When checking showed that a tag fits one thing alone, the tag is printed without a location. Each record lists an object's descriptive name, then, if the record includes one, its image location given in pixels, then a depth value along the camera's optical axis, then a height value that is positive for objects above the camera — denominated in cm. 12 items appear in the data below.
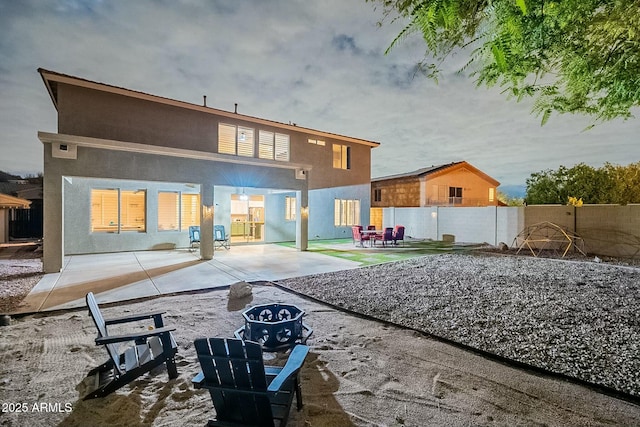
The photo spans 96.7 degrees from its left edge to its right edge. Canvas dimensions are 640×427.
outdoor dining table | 1399 -105
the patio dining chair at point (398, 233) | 1412 -100
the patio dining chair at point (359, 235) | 1381 -107
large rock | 583 -160
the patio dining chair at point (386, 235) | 1393 -107
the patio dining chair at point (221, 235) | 1278 -101
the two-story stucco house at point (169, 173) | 868 +145
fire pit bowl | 363 -157
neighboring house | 2317 +227
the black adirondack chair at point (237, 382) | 203 -125
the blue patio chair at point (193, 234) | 1238 -93
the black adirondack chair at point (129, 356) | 266 -153
